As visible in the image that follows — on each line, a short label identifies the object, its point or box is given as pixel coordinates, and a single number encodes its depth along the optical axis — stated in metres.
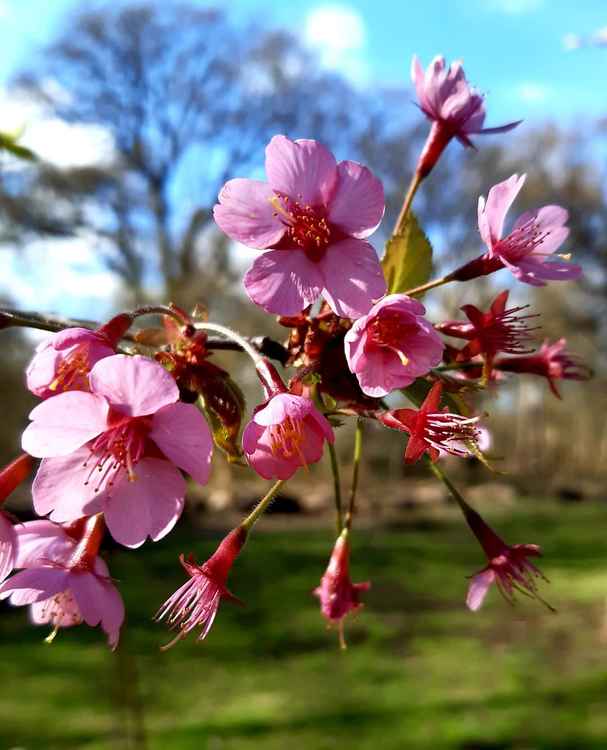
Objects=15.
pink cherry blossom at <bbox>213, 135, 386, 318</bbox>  0.15
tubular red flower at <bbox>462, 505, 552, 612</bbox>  0.18
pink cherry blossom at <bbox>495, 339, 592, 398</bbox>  0.21
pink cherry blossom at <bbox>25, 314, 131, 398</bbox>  0.14
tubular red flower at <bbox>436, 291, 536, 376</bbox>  0.17
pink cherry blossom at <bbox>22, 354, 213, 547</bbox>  0.14
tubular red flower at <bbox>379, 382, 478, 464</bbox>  0.14
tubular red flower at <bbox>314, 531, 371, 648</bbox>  0.20
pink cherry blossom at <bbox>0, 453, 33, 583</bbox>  0.16
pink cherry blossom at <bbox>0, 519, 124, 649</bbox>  0.17
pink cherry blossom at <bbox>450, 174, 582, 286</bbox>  0.16
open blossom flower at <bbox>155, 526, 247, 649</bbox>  0.16
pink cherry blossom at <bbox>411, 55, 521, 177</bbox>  0.22
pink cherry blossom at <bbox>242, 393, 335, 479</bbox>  0.13
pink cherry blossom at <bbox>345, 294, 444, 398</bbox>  0.14
